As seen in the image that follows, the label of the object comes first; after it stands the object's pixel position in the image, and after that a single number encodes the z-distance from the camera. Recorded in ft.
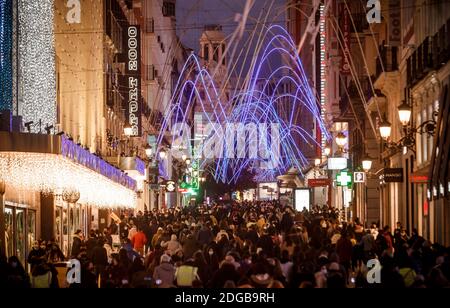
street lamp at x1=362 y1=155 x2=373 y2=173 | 138.82
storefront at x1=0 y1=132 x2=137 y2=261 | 85.40
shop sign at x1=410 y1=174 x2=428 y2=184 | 117.29
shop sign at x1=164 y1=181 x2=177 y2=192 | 256.66
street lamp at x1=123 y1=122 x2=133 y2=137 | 167.88
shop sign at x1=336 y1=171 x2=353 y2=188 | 185.69
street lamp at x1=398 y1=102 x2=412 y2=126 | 103.66
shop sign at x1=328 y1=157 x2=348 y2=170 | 203.62
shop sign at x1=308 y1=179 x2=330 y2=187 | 232.73
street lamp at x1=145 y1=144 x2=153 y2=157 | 191.04
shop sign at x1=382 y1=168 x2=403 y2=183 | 143.95
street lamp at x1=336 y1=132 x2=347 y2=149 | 149.38
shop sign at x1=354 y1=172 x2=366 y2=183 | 166.81
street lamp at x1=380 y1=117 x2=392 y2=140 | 110.01
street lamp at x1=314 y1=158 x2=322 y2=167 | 309.30
